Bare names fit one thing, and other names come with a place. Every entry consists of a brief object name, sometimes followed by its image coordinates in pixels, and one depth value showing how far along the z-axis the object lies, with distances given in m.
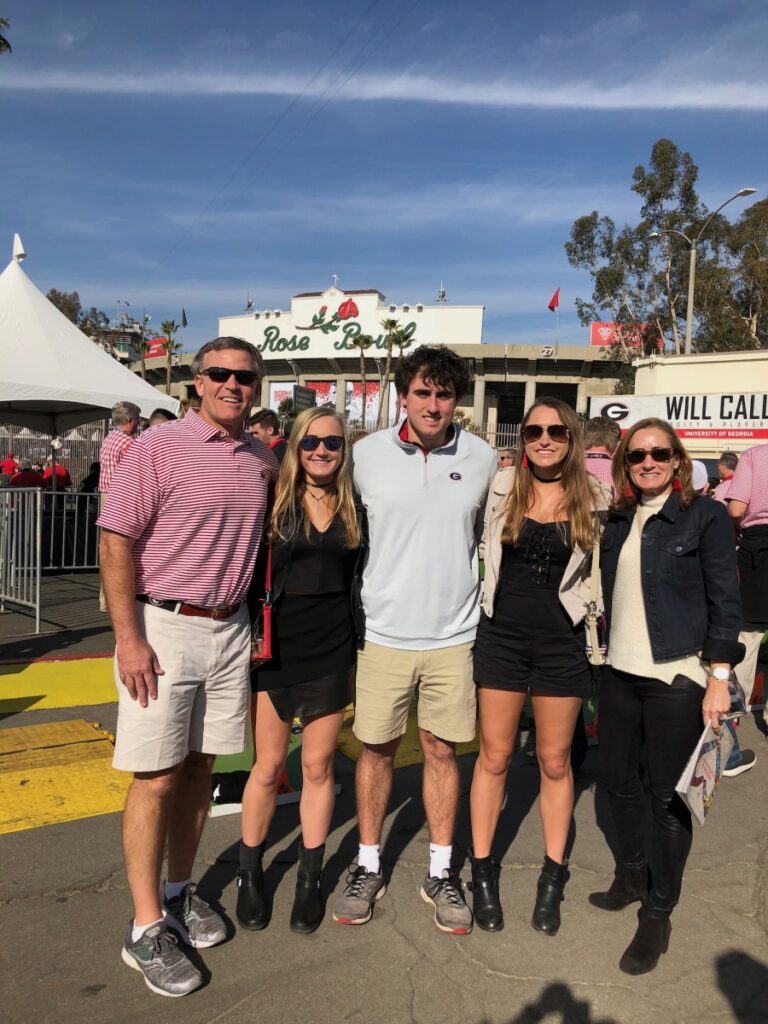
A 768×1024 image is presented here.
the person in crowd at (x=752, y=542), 5.15
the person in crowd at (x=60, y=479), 14.66
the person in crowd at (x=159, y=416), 8.92
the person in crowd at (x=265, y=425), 6.76
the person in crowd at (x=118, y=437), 7.83
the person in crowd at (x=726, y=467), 8.55
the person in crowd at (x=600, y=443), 4.44
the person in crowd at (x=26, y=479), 13.77
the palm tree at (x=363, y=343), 54.12
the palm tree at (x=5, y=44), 17.47
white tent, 10.38
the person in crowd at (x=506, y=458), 9.45
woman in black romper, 3.06
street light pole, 28.95
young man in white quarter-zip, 3.06
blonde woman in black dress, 3.01
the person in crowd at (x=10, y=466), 20.35
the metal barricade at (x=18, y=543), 8.48
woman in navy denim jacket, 2.90
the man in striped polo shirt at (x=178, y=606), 2.60
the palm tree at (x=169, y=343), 57.88
